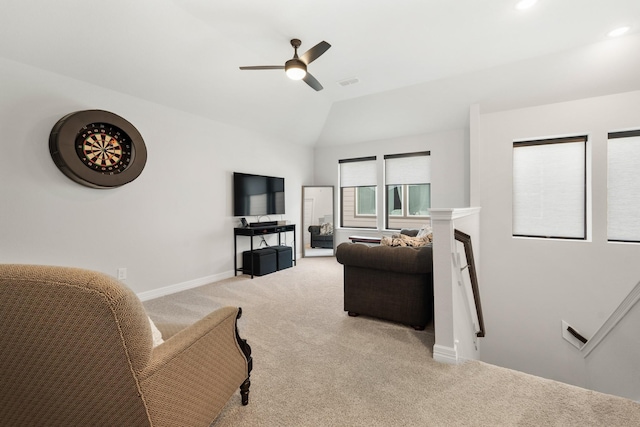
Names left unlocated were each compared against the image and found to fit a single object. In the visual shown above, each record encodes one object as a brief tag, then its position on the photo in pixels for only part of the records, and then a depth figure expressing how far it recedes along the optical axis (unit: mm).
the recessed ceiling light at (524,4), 2799
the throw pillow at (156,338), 1212
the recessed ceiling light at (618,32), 3244
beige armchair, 819
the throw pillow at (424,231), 4132
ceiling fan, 2850
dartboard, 2920
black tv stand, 4812
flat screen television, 4938
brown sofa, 2711
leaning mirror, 6641
